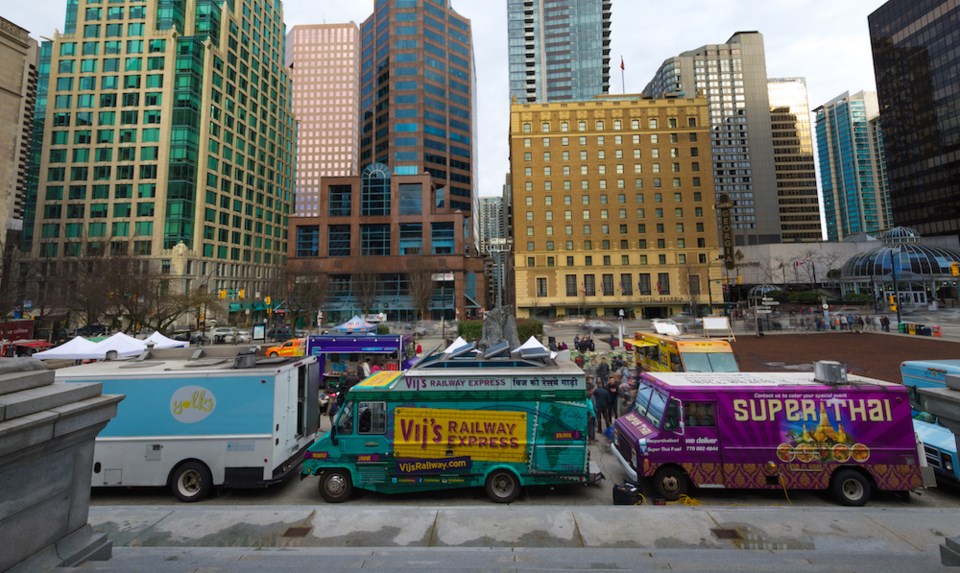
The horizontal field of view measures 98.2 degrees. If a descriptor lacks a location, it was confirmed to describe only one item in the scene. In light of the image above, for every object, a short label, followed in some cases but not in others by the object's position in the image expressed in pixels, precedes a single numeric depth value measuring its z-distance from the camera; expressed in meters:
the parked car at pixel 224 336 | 40.62
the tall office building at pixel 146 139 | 58.91
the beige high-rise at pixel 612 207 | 65.44
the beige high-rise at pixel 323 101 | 145.62
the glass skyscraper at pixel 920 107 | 79.75
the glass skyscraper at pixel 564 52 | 107.56
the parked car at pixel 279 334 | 42.38
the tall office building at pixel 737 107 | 121.75
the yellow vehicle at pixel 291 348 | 22.50
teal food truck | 8.12
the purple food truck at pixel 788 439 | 7.77
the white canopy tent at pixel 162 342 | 18.33
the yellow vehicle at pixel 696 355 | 14.66
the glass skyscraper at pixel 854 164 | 158.88
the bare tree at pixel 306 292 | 51.88
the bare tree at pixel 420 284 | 59.41
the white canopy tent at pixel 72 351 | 15.31
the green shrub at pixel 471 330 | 32.90
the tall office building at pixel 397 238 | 62.93
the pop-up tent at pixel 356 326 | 27.92
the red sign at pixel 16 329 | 26.62
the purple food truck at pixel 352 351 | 19.92
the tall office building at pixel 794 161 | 126.44
